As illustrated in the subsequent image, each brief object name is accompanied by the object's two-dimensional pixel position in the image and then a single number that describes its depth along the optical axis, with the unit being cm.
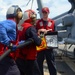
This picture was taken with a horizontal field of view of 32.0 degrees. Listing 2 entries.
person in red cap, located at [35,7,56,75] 311
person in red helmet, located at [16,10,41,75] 235
